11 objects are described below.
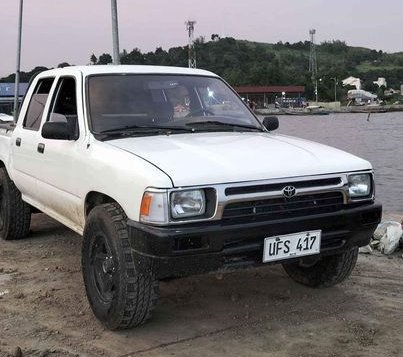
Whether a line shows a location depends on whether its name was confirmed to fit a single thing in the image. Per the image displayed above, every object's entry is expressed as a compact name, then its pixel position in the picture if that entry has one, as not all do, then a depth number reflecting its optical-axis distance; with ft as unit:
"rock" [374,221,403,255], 19.97
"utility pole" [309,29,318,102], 463.42
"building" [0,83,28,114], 160.19
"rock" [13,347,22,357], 12.11
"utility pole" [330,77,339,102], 466.29
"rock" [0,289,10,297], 16.08
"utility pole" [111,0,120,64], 35.32
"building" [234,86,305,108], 396.53
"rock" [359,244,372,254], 20.17
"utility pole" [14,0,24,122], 75.15
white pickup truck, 11.46
